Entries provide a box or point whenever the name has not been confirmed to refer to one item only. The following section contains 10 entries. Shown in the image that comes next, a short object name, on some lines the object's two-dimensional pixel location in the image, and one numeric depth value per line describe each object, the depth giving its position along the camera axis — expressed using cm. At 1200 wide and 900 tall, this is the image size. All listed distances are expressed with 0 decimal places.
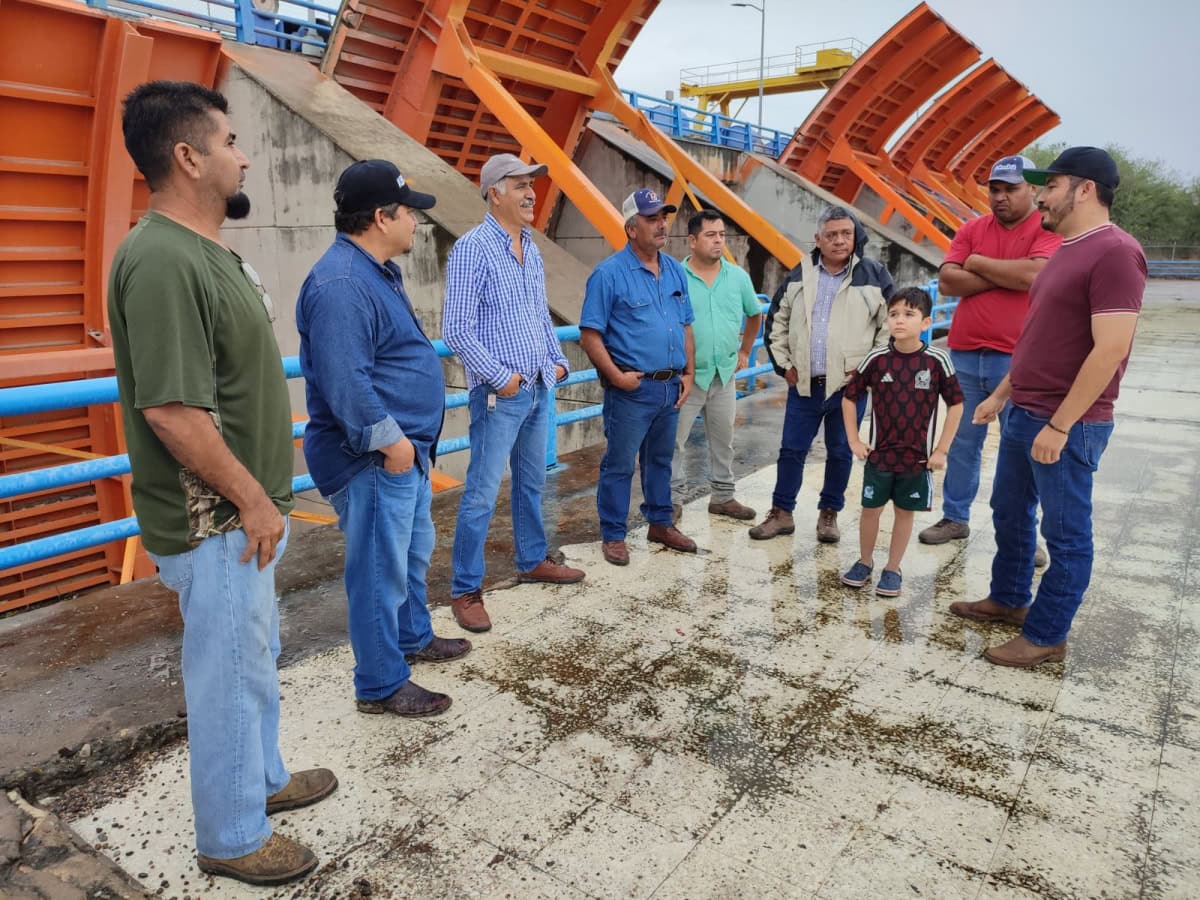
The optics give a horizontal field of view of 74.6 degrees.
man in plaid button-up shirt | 326
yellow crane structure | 3136
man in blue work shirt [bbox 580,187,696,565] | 400
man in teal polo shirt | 454
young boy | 359
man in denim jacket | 239
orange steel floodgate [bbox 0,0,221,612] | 655
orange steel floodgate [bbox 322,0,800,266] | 951
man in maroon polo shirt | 270
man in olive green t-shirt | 165
